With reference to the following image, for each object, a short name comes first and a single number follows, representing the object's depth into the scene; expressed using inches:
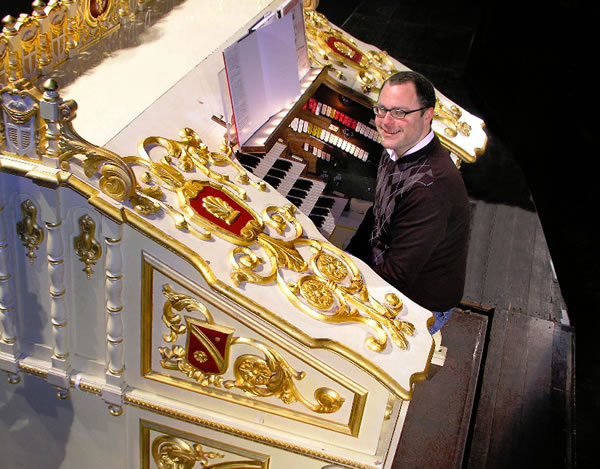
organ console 94.3
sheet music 120.8
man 115.3
